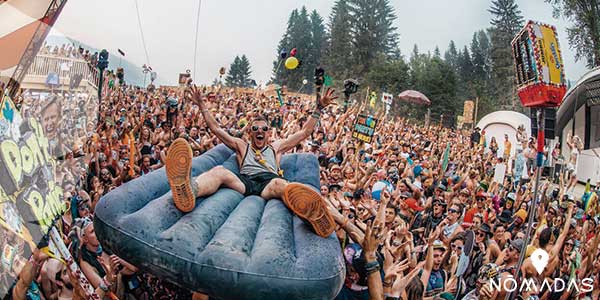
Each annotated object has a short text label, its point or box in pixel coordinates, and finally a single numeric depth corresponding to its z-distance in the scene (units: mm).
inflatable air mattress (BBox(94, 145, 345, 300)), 2520
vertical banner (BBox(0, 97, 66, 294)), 2209
